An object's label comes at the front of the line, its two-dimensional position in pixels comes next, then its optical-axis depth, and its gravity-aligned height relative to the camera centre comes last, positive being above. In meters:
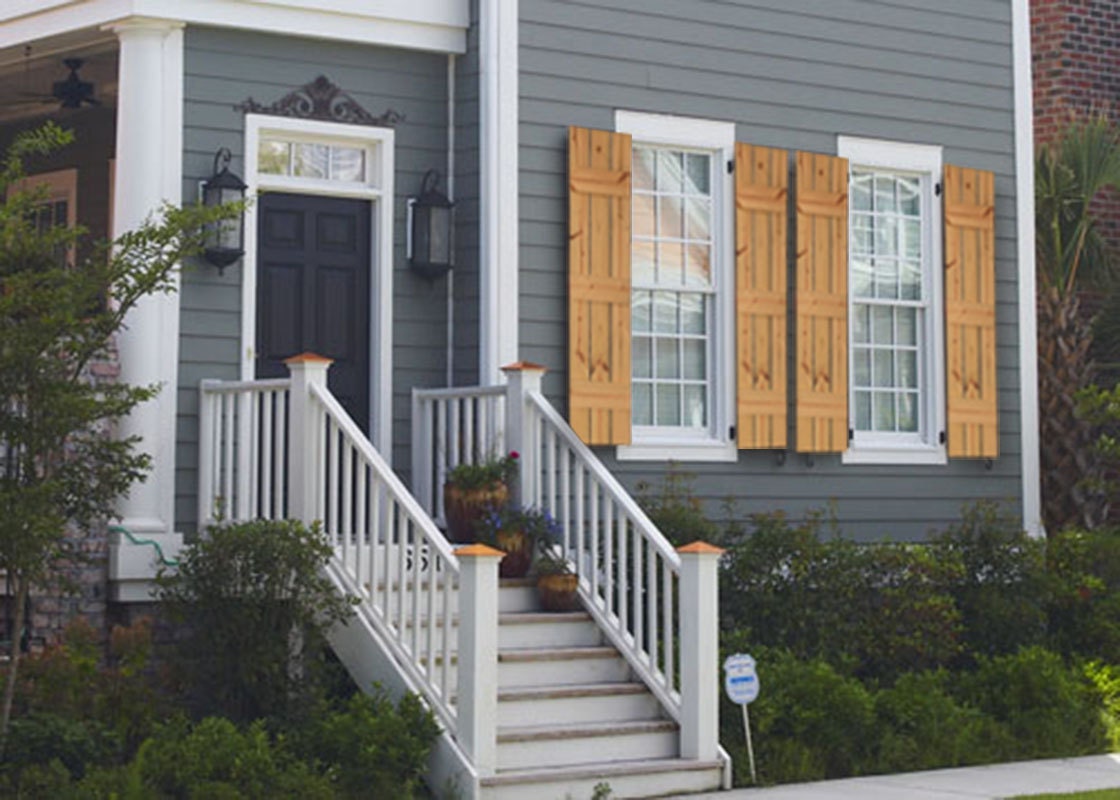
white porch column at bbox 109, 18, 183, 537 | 11.07 +1.59
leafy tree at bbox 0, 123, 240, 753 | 8.95 +0.45
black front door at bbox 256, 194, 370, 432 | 11.91 +1.15
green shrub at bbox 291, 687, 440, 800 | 9.36 -1.25
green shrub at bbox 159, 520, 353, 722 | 10.10 -0.68
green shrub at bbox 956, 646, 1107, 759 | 11.75 -1.31
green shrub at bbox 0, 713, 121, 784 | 9.25 -1.24
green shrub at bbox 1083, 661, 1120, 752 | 12.11 -1.30
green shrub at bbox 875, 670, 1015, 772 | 11.17 -1.42
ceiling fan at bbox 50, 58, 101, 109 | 13.29 +2.57
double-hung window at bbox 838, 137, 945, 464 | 13.88 +1.24
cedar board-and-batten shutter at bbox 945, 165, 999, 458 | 14.07 +1.17
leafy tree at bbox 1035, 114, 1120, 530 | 15.40 +1.54
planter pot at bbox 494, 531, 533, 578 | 11.23 -0.40
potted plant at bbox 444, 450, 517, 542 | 11.35 -0.06
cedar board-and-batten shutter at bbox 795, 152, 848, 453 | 13.45 +1.20
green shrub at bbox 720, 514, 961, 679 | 11.97 -0.71
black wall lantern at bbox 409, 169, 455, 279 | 12.19 +1.50
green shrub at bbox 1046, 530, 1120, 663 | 13.19 -0.75
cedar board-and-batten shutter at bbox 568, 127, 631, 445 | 12.40 +1.22
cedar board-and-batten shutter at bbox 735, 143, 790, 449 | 13.16 +1.23
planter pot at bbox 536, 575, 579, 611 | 11.09 -0.61
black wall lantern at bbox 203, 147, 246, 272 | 11.37 +1.57
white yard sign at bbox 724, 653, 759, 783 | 10.41 -1.02
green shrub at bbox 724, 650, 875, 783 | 10.78 -1.32
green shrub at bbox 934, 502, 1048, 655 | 12.87 -0.67
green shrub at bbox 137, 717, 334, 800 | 9.03 -1.32
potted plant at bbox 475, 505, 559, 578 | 11.23 -0.29
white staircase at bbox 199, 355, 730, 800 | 9.73 -0.68
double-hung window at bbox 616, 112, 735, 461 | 12.90 +1.26
